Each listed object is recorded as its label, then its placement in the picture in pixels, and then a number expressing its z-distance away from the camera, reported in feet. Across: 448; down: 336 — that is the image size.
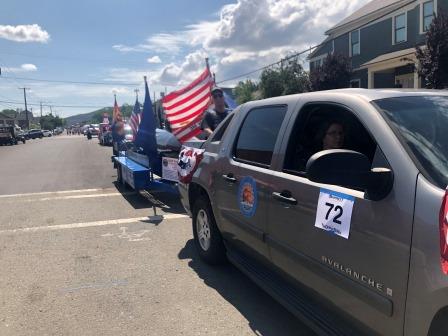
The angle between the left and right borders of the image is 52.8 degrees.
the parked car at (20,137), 162.64
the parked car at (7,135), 138.51
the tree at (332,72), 84.64
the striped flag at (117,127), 44.59
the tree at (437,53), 55.21
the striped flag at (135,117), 38.64
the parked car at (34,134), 239.77
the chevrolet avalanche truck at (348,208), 6.93
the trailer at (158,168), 27.81
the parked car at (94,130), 198.14
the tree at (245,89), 206.33
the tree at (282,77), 128.88
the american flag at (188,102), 33.47
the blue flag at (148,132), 29.86
